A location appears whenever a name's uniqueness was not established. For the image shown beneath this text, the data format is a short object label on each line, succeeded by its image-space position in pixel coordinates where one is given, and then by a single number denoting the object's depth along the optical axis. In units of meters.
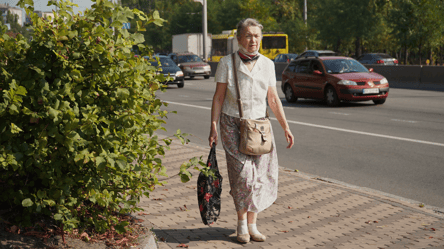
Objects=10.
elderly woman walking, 4.44
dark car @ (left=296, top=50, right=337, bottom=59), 37.50
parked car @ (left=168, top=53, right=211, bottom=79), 34.16
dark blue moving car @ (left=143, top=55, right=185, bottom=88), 26.55
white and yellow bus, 50.03
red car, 16.58
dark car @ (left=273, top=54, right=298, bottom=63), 44.44
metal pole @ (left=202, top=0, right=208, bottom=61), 45.27
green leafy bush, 3.23
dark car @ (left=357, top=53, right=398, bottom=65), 39.56
